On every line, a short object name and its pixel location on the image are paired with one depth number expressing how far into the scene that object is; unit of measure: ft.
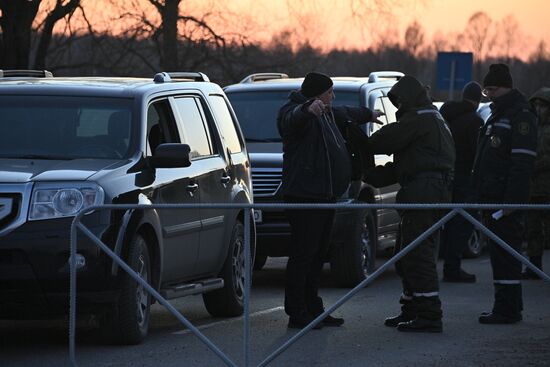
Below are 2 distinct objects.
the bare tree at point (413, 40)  603.67
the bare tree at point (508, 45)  544.62
